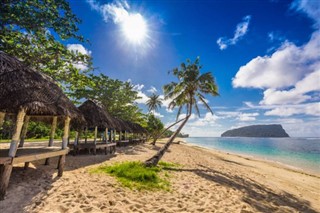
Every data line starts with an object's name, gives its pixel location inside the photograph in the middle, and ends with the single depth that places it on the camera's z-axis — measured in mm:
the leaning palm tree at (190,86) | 10569
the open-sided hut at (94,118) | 8392
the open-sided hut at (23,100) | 3094
